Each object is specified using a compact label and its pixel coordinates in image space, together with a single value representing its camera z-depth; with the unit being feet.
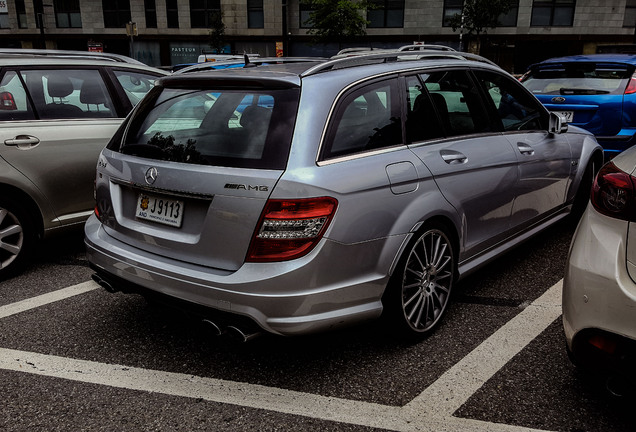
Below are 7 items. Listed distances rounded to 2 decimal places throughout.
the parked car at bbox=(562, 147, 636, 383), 7.57
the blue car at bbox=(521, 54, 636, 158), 21.29
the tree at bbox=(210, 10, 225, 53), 117.60
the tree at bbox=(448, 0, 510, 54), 101.24
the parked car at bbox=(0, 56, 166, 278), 14.53
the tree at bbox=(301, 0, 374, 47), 105.50
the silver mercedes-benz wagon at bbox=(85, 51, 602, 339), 8.68
